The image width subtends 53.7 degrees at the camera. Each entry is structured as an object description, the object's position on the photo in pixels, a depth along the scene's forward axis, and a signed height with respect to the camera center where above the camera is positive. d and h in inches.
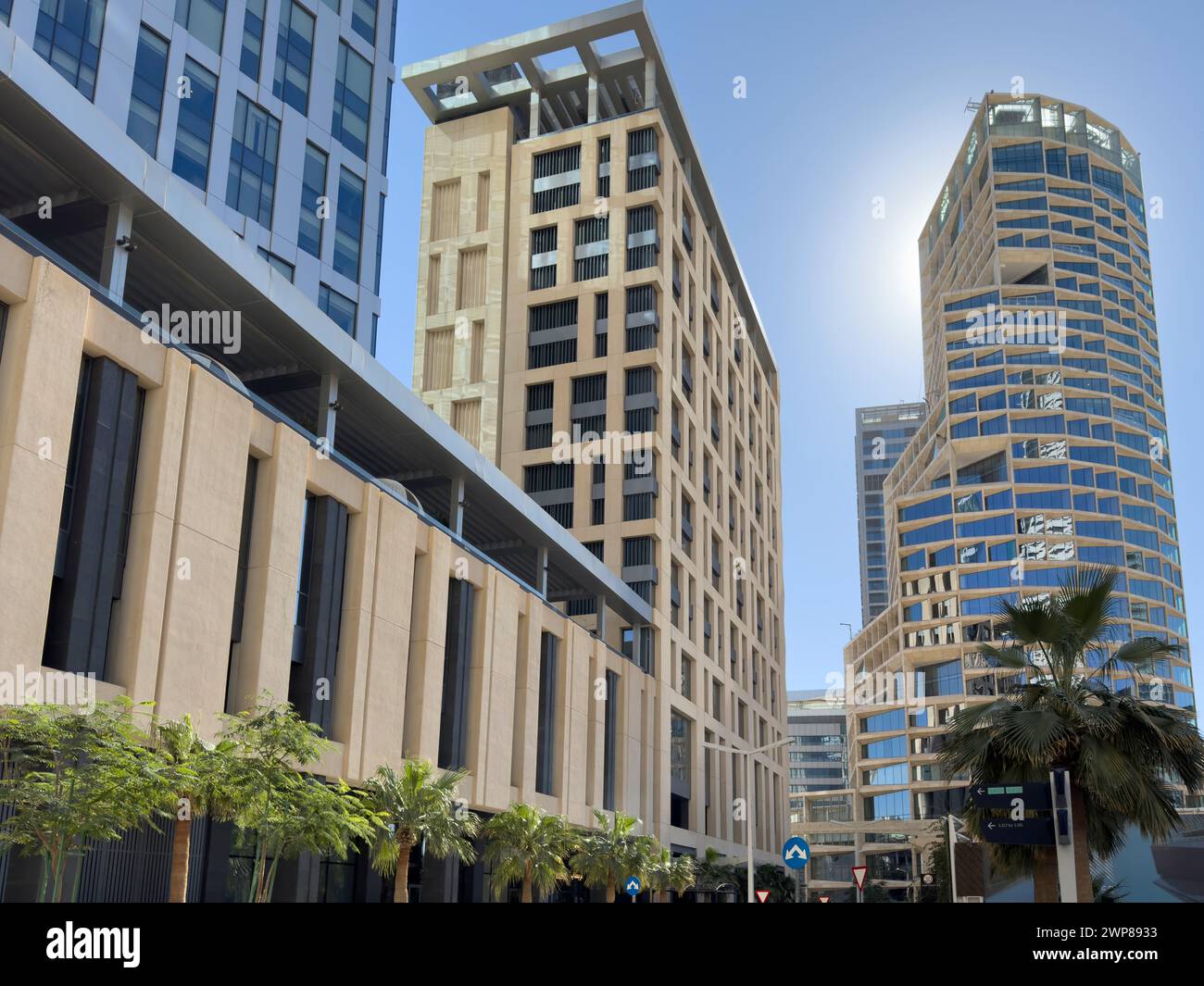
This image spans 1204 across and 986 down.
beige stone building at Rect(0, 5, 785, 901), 887.7 +304.6
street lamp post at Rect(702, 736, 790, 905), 1592.0 +70.6
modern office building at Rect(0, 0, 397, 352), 1571.1 +1069.1
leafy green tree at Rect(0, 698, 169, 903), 725.3 +40.3
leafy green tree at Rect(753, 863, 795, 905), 2694.4 -42.8
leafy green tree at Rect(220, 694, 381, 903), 863.7 +42.9
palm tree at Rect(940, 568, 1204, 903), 879.7 +94.4
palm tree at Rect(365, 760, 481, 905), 1121.4 +33.7
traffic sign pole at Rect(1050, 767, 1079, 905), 745.0 +21.5
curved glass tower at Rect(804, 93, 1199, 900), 4549.7 +1607.8
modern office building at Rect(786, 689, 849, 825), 7308.1 +666.3
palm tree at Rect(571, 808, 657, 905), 1654.8 +5.4
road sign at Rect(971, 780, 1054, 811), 796.0 +46.6
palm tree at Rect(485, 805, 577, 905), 1416.1 +10.5
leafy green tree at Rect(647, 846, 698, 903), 1813.5 -18.4
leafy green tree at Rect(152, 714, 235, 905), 813.2 +48.9
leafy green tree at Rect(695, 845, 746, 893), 2433.6 -25.7
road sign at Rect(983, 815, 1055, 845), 780.0 +22.3
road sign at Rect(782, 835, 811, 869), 1128.8 +9.5
